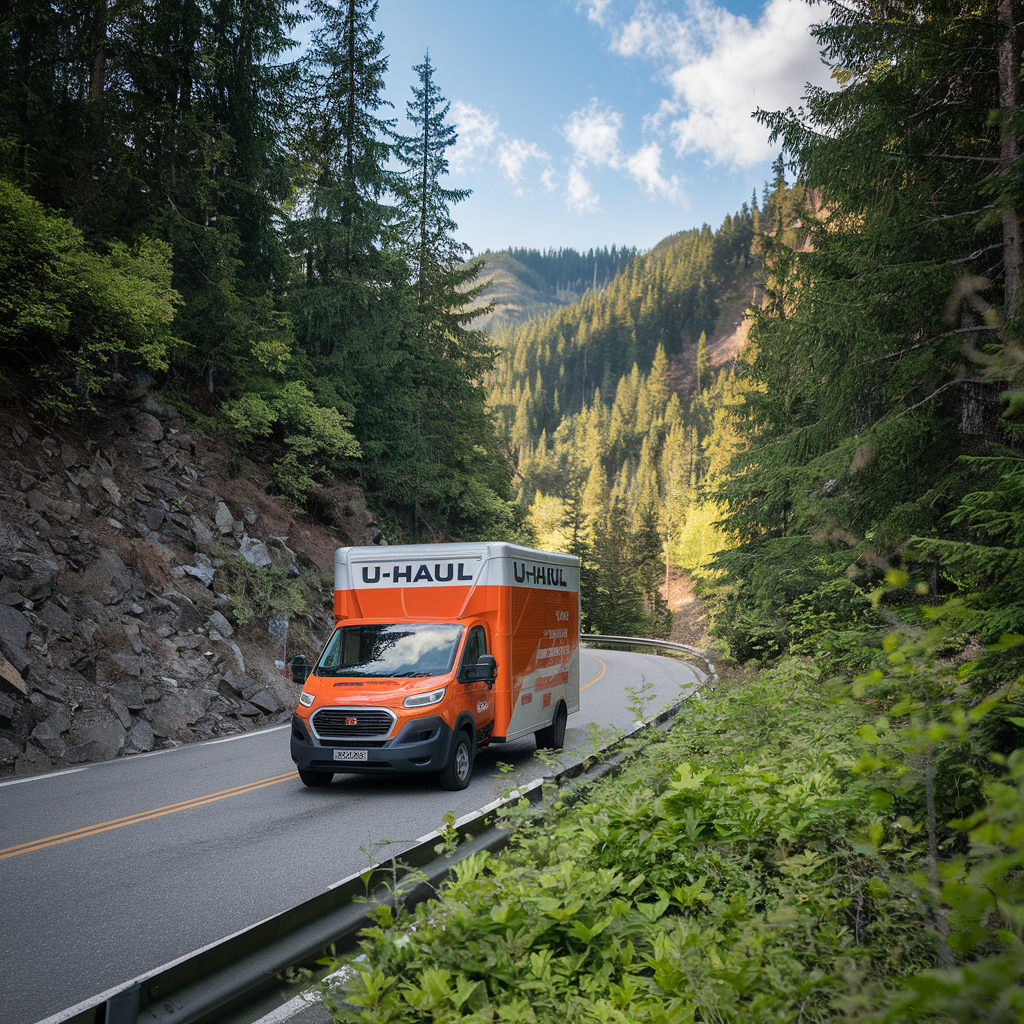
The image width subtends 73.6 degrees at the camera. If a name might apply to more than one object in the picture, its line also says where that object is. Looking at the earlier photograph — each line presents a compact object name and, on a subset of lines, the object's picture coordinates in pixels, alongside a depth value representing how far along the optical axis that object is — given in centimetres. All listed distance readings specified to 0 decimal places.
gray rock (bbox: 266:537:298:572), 1892
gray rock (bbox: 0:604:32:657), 1077
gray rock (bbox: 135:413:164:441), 1786
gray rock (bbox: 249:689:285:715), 1428
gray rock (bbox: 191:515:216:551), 1667
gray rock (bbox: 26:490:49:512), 1312
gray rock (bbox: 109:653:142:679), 1231
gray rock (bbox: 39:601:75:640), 1173
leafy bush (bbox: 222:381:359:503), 2008
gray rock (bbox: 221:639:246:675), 1470
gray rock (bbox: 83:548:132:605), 1313
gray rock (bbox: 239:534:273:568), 1777
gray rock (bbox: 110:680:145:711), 1184
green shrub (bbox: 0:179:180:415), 1254
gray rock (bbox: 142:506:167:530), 1585
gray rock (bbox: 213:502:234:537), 1770
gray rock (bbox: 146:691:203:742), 1210
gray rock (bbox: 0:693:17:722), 1003
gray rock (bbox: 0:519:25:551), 1185
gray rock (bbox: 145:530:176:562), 1530
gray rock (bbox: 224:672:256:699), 1415
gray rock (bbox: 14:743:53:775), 983
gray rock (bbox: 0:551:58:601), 1161
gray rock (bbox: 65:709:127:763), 1065
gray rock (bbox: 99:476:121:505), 1536
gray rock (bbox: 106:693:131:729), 1158
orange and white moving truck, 820
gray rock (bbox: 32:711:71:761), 1028
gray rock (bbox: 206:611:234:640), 1499
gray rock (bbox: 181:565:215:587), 1562
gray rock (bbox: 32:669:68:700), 1077
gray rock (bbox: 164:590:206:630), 1439
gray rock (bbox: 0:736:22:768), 973
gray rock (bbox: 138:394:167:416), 1847
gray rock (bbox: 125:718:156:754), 1140
